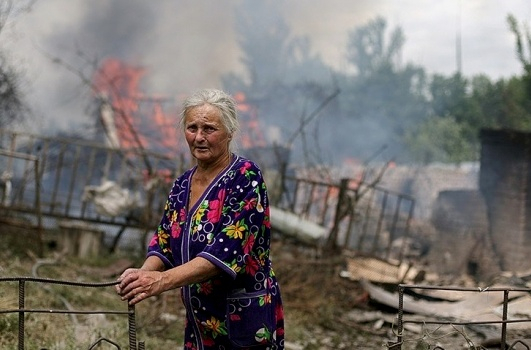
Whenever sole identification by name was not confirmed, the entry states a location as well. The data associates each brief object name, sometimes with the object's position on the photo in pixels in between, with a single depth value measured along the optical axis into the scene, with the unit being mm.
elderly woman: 2426
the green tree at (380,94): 24938
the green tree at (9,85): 14508
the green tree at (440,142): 24250
